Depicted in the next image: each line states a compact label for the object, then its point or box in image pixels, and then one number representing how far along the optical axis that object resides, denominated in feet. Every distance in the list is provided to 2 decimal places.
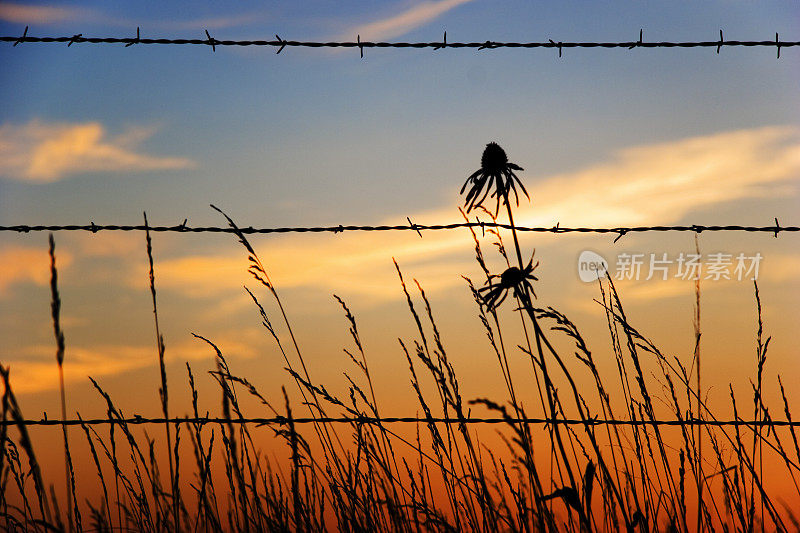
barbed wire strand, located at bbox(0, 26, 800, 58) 18.42
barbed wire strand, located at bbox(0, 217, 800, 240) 17.33
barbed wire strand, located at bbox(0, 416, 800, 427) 16.07
